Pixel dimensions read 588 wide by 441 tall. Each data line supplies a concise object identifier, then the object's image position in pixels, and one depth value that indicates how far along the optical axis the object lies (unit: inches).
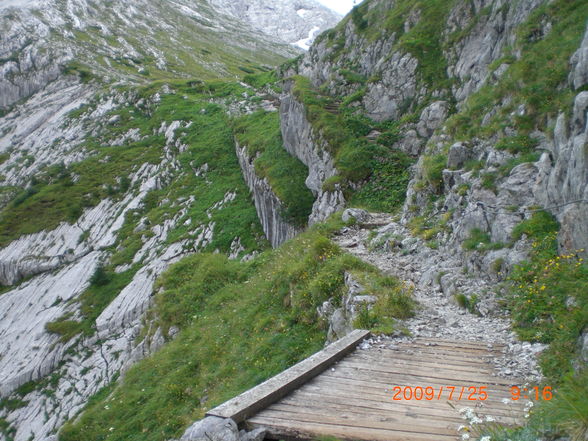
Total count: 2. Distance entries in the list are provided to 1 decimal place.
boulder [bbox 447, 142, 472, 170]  609.4
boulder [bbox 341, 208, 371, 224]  771.4
